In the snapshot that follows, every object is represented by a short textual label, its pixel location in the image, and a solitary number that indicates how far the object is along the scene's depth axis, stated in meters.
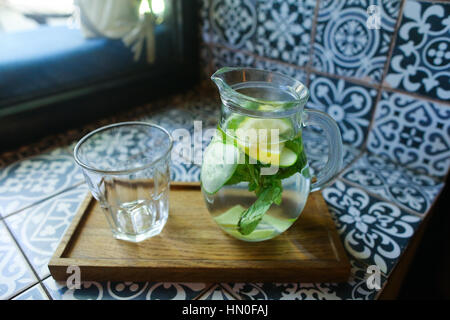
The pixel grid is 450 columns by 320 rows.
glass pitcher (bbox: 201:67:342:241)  0.36
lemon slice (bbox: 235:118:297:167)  0.36
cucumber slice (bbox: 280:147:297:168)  0.37
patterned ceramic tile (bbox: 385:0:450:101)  0.51
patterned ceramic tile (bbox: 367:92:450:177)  0.56
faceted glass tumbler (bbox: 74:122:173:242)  0.41
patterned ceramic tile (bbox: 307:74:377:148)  0.63
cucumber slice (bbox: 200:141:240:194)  0.37
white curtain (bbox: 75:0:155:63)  0.73
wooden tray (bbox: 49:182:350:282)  0.40
